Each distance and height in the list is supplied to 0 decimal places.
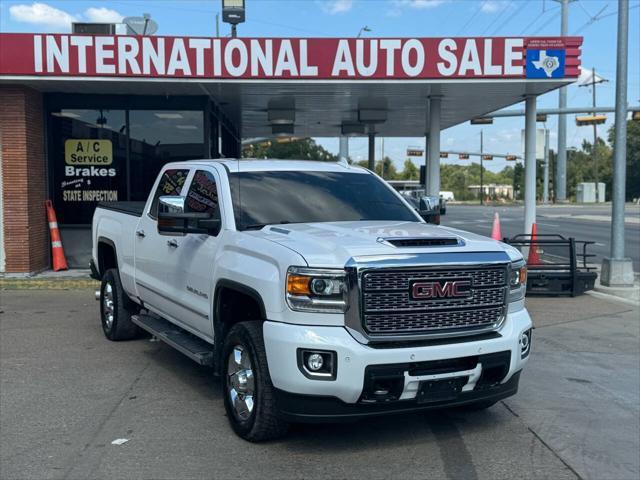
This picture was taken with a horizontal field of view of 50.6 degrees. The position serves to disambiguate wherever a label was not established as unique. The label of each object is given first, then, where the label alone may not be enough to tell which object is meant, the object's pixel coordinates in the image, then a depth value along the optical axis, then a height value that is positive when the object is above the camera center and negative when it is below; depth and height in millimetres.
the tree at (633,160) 86875 +3984
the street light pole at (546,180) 75300 +1301
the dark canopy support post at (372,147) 20289 +1367
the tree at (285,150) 45125 +2944
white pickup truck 4203 -762
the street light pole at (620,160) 11930 +560
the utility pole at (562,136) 52250 +5318
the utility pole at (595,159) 75106 +3814
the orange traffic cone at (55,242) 13422 -996
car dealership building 11727 +1959
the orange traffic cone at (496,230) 14282 -838
